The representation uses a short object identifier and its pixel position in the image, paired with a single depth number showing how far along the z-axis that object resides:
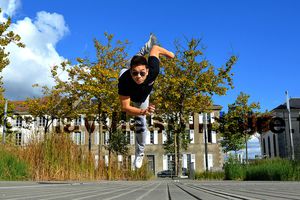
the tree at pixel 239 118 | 30.44
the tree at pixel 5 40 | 18.14
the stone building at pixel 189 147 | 55.22
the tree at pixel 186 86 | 20.22
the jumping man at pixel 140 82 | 4.84
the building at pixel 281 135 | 53.88
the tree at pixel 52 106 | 29.06
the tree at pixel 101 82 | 19.80
